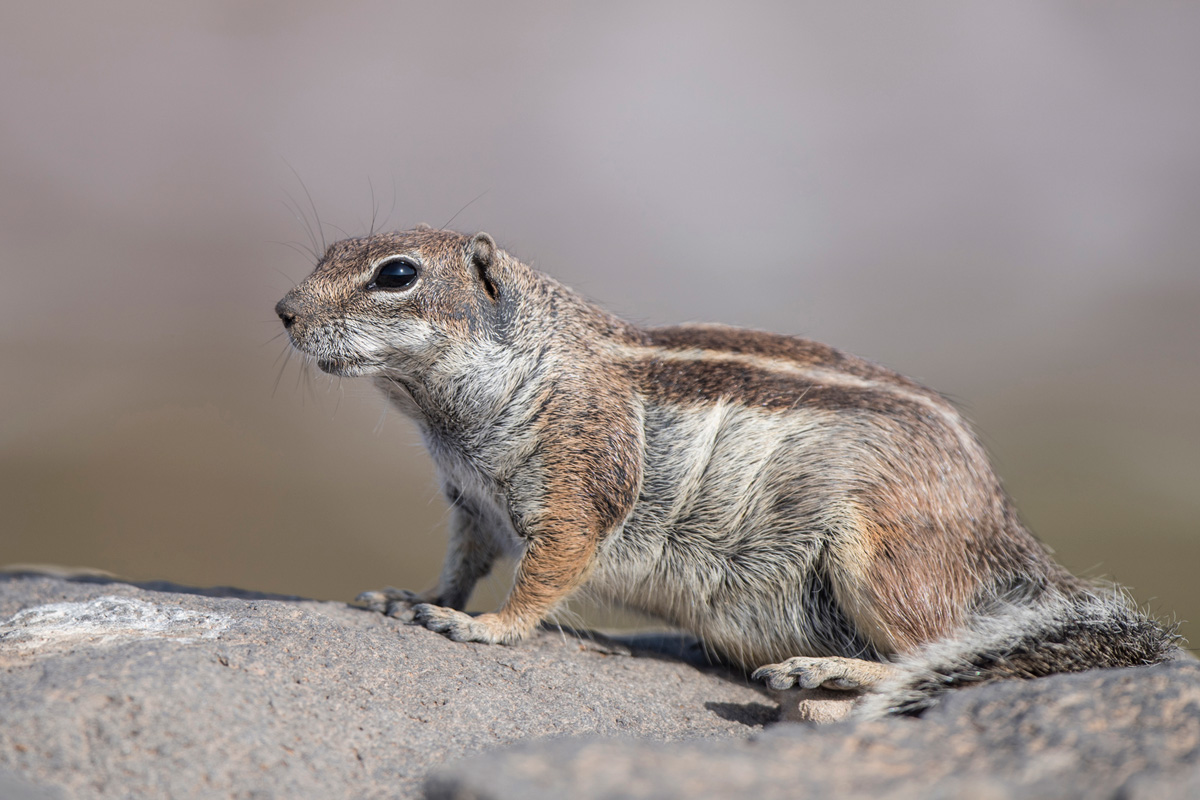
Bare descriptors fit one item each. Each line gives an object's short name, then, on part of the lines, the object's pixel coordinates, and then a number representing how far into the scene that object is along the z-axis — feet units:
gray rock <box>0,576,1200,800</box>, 11.98
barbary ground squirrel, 12.83
